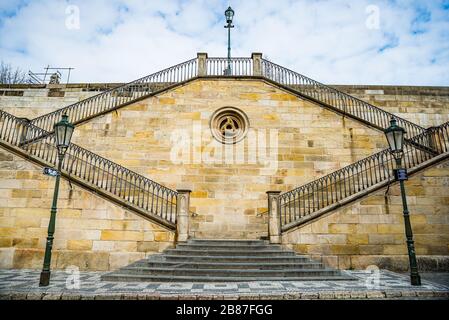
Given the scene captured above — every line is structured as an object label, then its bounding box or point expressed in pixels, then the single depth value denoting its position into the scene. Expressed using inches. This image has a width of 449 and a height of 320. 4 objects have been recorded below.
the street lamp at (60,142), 277.7
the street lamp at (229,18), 674.6
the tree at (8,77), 1040.2
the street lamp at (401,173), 269.1
